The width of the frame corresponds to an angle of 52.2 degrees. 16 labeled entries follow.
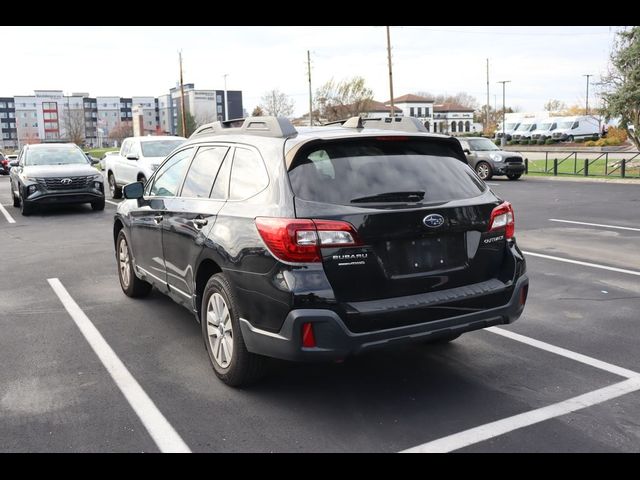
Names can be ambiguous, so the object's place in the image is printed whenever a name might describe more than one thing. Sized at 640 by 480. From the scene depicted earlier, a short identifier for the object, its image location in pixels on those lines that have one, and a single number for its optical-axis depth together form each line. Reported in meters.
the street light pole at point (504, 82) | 79.31
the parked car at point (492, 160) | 23.98
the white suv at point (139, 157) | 16.61
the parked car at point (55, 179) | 14.82
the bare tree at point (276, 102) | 85.19
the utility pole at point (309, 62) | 65.73
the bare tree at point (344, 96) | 74.69
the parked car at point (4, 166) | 38.92
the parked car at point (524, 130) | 65.12
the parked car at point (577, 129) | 60.78
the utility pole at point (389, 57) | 41.86
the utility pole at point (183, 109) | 52.84
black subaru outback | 3.79
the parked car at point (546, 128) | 62.34
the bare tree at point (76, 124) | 99.94
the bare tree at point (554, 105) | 126.61
